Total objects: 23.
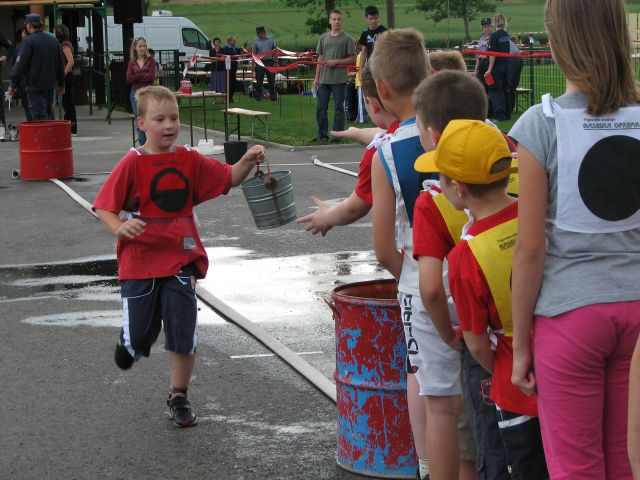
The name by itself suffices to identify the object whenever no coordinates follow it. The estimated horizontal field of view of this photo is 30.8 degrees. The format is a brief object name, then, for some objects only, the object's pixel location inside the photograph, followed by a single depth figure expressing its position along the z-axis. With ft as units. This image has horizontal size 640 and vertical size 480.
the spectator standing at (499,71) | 75.41
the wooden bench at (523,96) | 83.48
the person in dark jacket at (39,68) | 61.67
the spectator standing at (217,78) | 118.21
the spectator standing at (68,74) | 73.05
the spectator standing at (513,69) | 77.41
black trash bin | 45.63
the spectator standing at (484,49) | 79.39
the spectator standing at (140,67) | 68.85
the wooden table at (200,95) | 60.64
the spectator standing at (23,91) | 63.18
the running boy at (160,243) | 18.10
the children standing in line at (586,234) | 9.71
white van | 168.55
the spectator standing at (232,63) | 121.70
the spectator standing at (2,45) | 73.07
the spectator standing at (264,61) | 115.85
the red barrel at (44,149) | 50.67
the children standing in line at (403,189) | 13.25
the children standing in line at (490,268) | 10.72
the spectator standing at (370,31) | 66.85
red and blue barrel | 15.02
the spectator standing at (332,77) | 63.10
